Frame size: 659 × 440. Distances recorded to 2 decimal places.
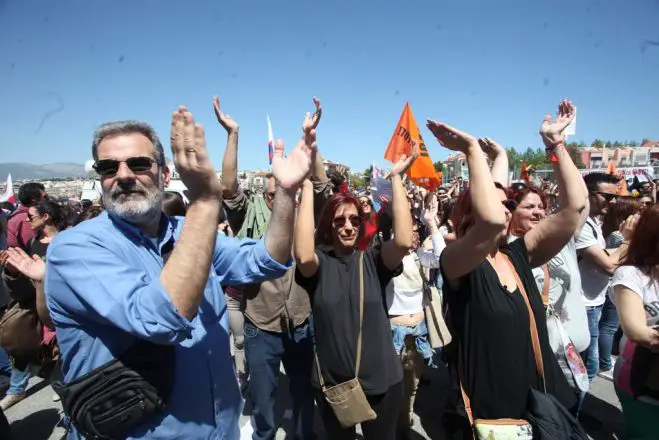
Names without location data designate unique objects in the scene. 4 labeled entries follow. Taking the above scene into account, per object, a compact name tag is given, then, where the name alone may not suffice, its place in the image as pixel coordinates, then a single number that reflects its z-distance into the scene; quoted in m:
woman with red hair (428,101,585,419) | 1.73
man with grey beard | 1.03
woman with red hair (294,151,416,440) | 2.18
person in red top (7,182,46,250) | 4.78
